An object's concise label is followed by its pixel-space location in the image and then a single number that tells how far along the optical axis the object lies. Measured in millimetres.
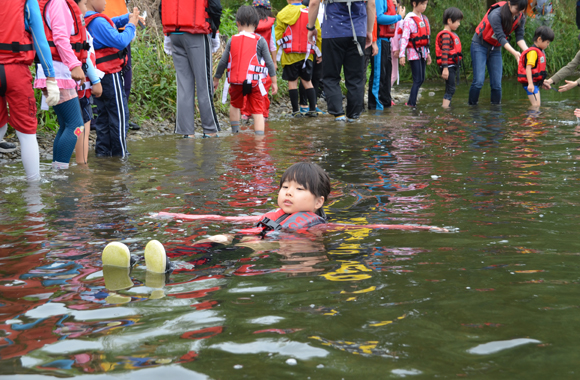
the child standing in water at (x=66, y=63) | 6402
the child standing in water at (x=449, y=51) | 12703
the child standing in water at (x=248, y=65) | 9742
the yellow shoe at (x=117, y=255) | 3387
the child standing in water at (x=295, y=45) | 11812
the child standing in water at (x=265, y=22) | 11312
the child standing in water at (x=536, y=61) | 11828
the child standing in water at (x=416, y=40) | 12812
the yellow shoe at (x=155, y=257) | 3295
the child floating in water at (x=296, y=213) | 4133
